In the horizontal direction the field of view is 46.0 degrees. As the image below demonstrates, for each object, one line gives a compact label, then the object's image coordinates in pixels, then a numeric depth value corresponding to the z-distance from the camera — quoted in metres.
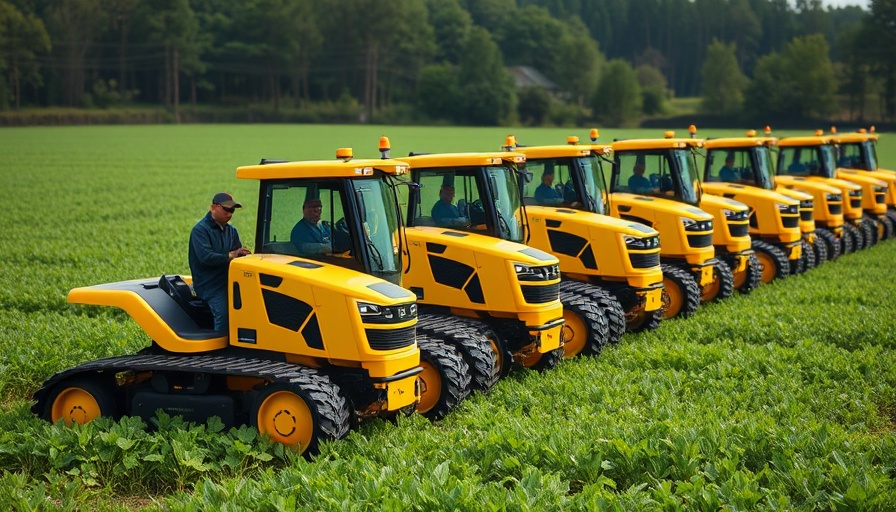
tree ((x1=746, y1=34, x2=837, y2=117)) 99.44
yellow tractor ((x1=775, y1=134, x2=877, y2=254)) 25.39
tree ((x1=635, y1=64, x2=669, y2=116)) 117.69
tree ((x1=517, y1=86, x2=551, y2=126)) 107.88
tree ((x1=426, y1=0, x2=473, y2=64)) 137.00
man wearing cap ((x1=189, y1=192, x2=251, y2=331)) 10.03
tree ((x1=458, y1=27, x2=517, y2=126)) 108.12
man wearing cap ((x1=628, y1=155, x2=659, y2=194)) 17.72
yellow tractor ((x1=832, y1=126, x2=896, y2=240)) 27.30
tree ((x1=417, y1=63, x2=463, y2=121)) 110.13
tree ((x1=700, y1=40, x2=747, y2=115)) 118.50
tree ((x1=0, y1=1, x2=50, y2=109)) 98.56
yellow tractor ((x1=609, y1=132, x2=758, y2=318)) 16.80
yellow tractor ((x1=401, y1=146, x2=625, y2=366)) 12.15
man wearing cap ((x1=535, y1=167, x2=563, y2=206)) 15.30
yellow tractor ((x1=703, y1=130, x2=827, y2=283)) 20.50
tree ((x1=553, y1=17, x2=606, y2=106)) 127.00
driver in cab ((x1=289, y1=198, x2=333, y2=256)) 9.95
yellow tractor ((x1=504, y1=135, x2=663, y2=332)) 14.80
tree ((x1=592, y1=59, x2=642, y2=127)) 112.62
